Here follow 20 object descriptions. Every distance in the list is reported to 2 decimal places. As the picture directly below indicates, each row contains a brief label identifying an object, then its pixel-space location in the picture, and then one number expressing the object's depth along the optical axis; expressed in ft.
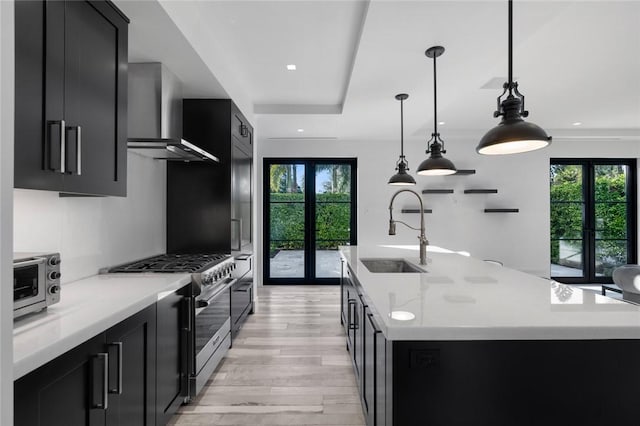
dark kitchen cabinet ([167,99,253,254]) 10.53
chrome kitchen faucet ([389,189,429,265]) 8.53
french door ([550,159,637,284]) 20.46
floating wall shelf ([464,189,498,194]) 19.44
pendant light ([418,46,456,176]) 8.46
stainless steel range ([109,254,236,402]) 7.20
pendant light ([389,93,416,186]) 11.35
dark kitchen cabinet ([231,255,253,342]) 10.46
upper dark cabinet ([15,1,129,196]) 3.81
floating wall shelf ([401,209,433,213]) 19.31
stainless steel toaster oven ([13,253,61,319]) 3.80
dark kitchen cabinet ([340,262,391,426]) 4.52
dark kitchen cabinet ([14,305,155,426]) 3.33
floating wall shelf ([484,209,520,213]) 19.53
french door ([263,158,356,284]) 19.70
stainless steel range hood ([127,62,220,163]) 7.95
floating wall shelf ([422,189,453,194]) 19.34
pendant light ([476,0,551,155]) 4.50
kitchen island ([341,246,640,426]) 3.75
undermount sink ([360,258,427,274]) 9.69
